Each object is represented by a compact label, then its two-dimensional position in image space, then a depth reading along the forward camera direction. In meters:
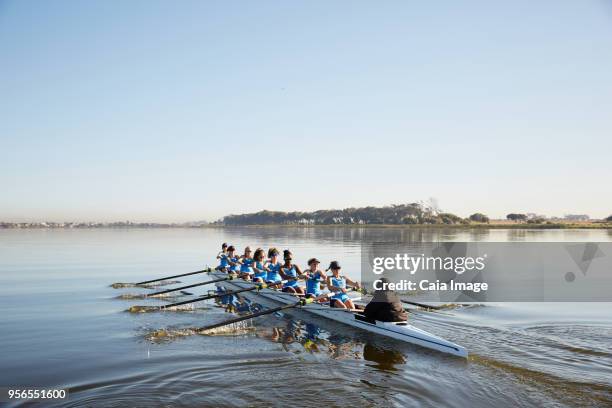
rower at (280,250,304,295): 17.14
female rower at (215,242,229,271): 24.66
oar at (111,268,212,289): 22.94
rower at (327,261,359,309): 13.90
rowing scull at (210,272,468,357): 10.21
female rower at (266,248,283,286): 18.53
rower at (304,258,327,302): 15.15
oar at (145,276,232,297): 20.11
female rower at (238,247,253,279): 21.38
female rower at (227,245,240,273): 22.92
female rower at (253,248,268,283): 20.33
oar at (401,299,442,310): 14.35
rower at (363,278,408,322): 11.73
